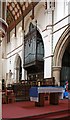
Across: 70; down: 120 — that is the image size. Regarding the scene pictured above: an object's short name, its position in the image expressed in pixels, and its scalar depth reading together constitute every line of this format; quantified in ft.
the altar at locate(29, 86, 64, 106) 13.29
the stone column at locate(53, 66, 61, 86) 23.35
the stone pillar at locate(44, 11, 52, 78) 24.30
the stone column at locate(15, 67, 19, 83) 36.52
